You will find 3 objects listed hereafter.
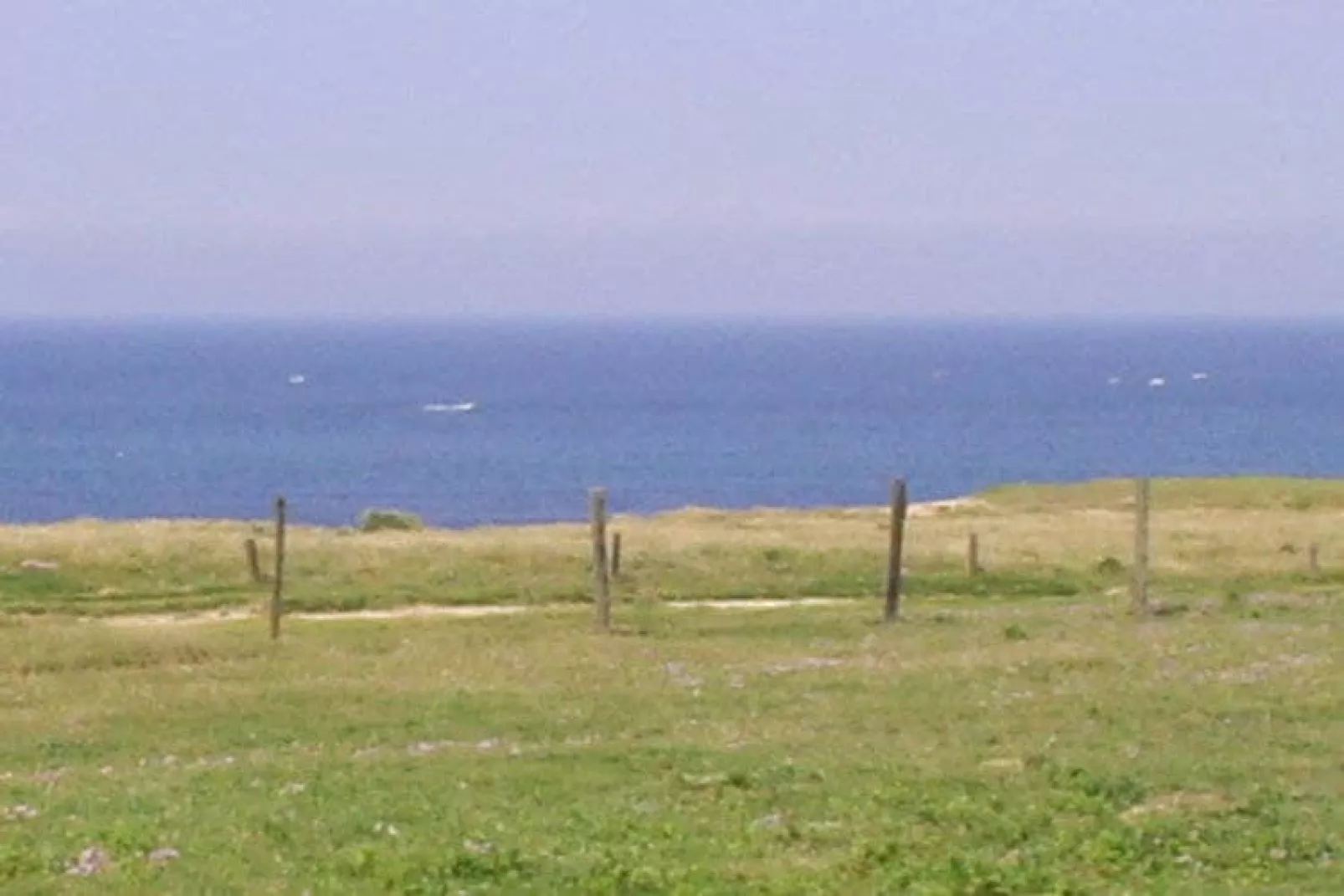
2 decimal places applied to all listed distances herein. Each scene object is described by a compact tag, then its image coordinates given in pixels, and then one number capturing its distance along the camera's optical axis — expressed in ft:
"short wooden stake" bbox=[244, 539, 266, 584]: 166.81
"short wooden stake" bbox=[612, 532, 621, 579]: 163.26
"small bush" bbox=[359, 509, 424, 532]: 242.99
